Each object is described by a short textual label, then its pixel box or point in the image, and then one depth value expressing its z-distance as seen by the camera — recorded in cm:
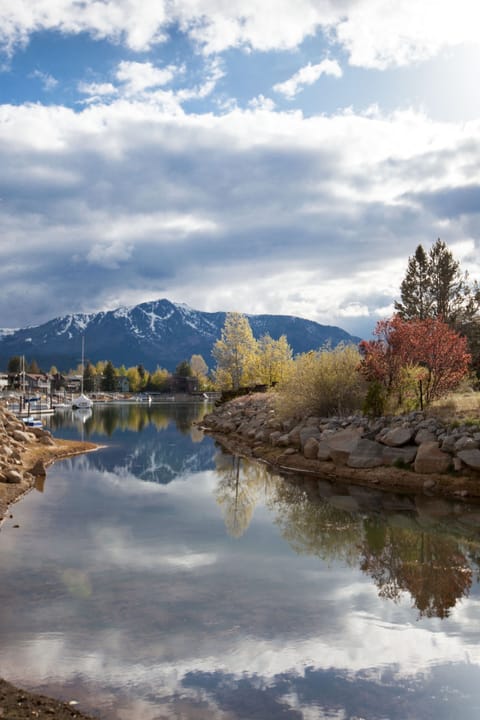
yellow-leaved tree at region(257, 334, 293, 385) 6281
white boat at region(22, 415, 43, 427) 4572
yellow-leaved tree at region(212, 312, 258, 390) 6738
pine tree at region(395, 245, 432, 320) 5258
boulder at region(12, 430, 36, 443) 2998
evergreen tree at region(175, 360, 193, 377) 17650
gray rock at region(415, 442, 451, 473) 2159
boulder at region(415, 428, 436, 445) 2253
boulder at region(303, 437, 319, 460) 2739
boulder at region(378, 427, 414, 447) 2341
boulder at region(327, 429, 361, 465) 2512
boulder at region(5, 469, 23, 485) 2084
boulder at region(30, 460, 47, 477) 2423
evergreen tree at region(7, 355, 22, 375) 16438
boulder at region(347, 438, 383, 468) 2400
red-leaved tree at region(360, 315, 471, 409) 2664
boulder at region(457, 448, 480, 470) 2039
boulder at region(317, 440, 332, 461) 2610
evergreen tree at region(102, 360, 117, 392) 17571
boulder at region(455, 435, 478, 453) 2088
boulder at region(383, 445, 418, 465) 2295
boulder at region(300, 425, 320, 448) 2830
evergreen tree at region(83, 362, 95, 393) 17725
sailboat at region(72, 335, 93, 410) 9575
